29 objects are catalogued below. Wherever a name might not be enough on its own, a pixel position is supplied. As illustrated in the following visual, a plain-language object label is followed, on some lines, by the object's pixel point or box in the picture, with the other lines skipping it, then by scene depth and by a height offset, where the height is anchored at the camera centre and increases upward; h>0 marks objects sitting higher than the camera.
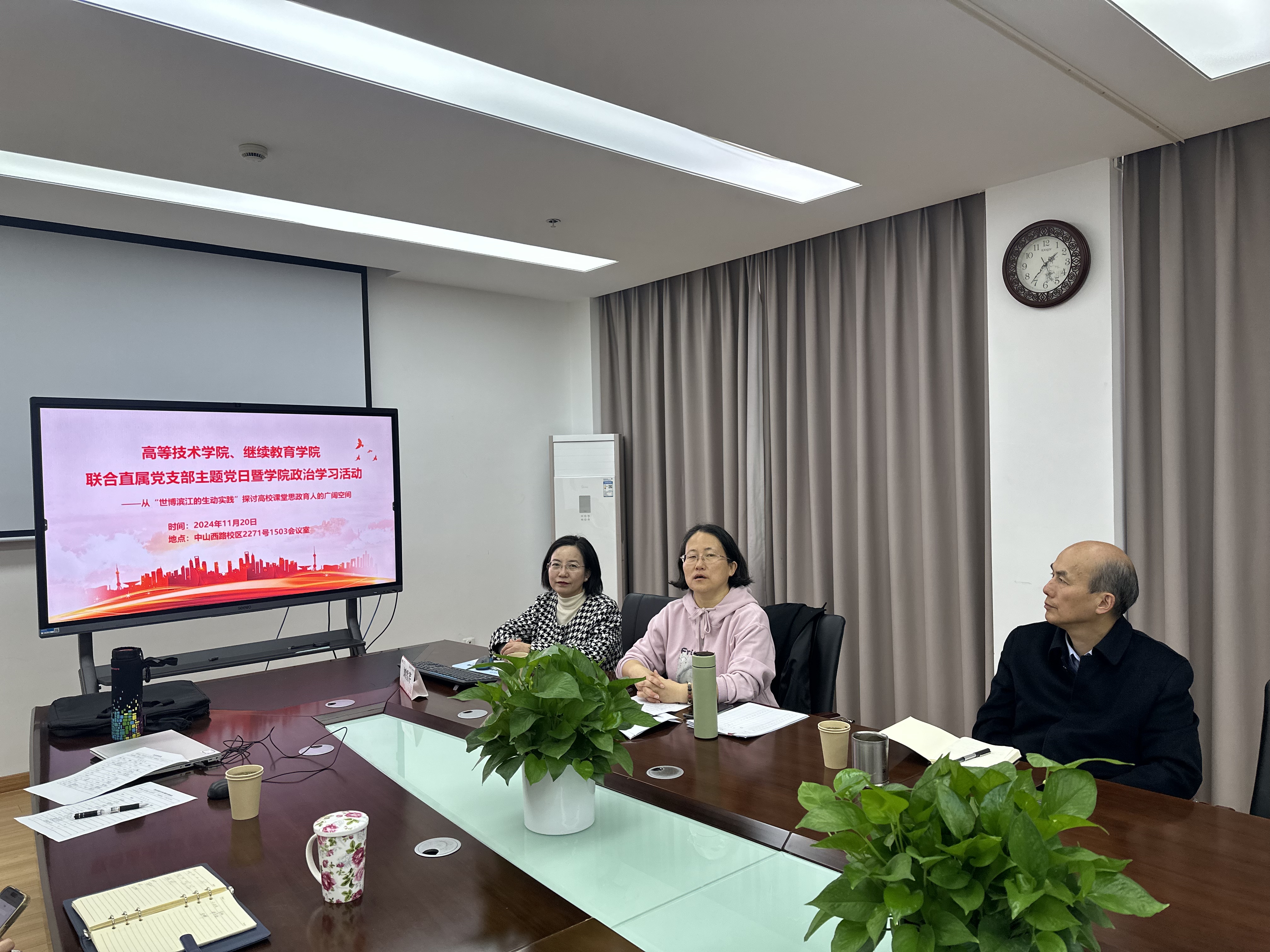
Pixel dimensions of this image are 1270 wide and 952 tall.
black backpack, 2.26 -0.66
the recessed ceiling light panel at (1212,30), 2.37 +1.23
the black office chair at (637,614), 3.15 -0.57
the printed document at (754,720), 2.05 -0.67
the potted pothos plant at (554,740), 1.48 -0.49
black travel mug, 2.18 -0.58
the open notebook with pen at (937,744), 1.71 -0.62
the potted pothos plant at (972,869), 0.81 -0.42
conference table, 1.18 -0.66
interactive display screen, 2.78 -0.13
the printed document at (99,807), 1.59 -0.67
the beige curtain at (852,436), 3.90 +0.12
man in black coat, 1.83 -0.56
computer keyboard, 2.60 -0.66
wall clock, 3.36 +0.78
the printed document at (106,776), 1.79 -0.68
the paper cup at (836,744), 1.76 -0.61
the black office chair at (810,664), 2.56 -0.64
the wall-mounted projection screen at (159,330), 3.85 +0.74
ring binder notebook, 1.17 -0.65
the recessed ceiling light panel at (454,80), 2.23 +1.22
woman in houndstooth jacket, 3.19 -0.59
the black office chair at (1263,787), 1.62 -0.67
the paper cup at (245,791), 1.61 -0.61
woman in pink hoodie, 2.54 -0.55
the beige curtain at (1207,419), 3.07 +0.11
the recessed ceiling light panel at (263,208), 3.32 +1.20
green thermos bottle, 2.01 -0.57
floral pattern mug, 1.26 -0.59
